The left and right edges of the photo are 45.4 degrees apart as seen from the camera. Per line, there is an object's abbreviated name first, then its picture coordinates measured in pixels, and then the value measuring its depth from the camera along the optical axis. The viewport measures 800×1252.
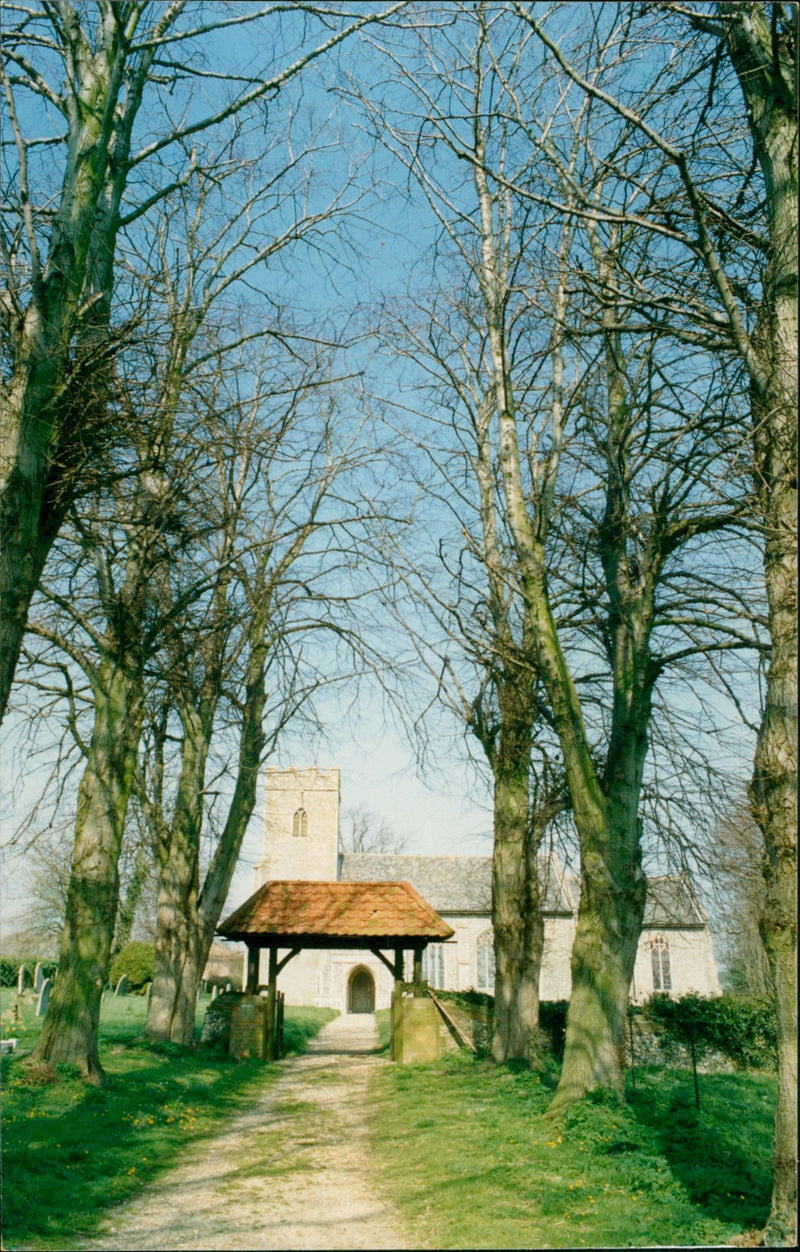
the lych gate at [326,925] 19.52
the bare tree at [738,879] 13.28
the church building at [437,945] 46.06
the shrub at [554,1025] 20.17
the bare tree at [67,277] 5.99
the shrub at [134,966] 37.28
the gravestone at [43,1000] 20.06
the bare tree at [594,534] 8.55
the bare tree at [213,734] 15.09
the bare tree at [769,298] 5.41
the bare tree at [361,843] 63.31
